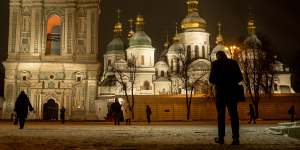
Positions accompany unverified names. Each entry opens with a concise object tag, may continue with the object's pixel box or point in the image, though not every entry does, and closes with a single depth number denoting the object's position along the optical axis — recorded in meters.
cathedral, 44.50
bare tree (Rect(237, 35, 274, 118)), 43.70
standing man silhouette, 8.45
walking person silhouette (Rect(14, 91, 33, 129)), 17.98
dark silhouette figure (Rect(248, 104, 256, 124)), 30.31
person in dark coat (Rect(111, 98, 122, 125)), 25.63
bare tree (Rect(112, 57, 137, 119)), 58.12
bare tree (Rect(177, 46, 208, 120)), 52.36
